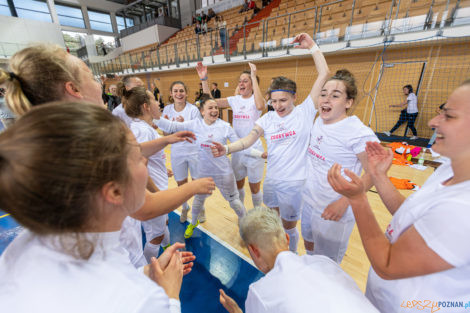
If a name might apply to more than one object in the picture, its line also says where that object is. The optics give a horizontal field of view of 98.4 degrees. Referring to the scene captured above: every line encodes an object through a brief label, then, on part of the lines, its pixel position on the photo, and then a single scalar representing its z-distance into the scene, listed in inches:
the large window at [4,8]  607.6
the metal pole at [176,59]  480.0
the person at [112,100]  258.4
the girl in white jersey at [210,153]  111.7
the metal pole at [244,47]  356.8
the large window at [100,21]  794.8
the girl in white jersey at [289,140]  86.7
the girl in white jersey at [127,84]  121.1
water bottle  200.1
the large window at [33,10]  640.4
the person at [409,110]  247.1
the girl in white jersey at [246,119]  123.0
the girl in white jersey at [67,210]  20.0
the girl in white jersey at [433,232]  27.1
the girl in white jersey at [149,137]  82.1
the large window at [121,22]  867.6
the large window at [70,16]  718.5
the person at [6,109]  41.3
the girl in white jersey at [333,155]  65.6
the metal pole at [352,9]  245.7
